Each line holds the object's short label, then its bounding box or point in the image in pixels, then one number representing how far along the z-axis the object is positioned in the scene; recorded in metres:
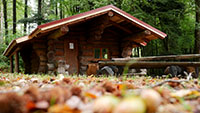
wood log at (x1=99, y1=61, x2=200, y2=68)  6.82
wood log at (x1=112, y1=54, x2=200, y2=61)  7.03
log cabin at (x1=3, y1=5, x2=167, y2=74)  10.05
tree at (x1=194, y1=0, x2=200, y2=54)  14.73
